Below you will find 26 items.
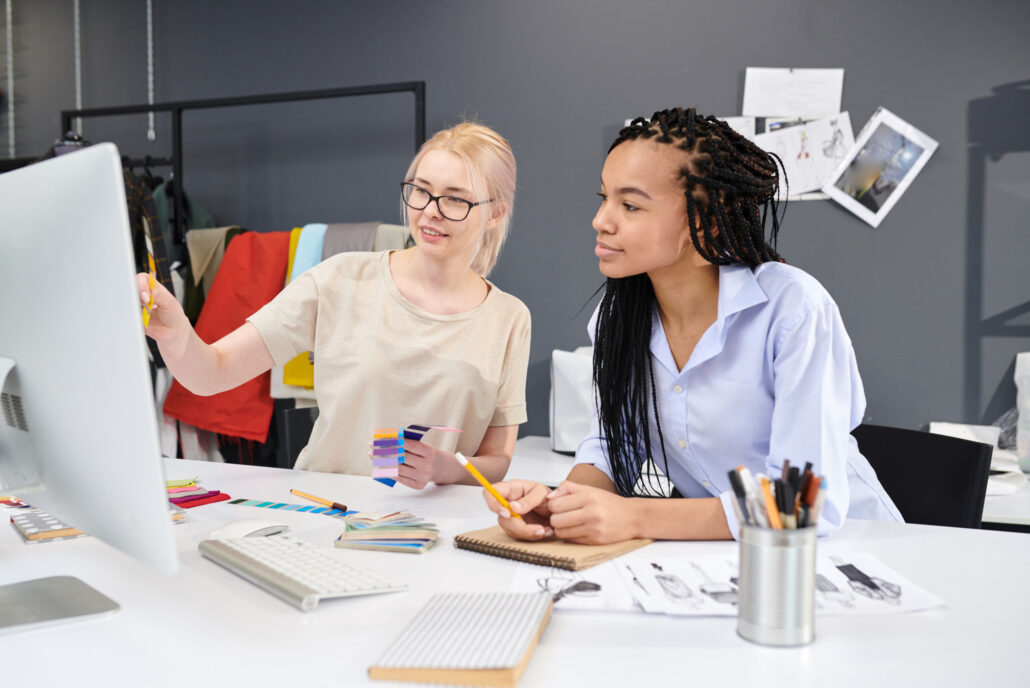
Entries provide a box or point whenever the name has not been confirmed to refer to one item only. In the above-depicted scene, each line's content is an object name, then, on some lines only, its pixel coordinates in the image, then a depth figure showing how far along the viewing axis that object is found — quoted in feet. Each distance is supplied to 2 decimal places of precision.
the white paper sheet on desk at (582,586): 2.60
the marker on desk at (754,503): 2.29
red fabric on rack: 8.61
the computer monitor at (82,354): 2.03
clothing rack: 8.59
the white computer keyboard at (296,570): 2.65
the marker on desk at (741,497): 2.32
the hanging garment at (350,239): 8.34
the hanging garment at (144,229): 8.64
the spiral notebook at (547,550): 2.98
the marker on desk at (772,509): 2.28
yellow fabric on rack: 8.23
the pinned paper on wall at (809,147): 7.98
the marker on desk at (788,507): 2.27
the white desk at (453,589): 2.15
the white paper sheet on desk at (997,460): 6.28
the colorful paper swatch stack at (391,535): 3.22
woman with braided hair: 3.31
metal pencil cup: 2.24
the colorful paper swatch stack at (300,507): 3.82
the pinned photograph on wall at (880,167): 7.82
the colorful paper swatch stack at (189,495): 3.98
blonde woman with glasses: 5.19
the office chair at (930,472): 4.10
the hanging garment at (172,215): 9.52
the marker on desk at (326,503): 3.88
